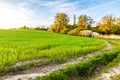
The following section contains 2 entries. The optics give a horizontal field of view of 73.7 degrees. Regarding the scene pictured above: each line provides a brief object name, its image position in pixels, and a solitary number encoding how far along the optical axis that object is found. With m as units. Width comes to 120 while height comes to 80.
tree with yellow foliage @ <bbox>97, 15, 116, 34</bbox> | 24.73
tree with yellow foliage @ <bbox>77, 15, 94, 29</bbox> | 27.14
